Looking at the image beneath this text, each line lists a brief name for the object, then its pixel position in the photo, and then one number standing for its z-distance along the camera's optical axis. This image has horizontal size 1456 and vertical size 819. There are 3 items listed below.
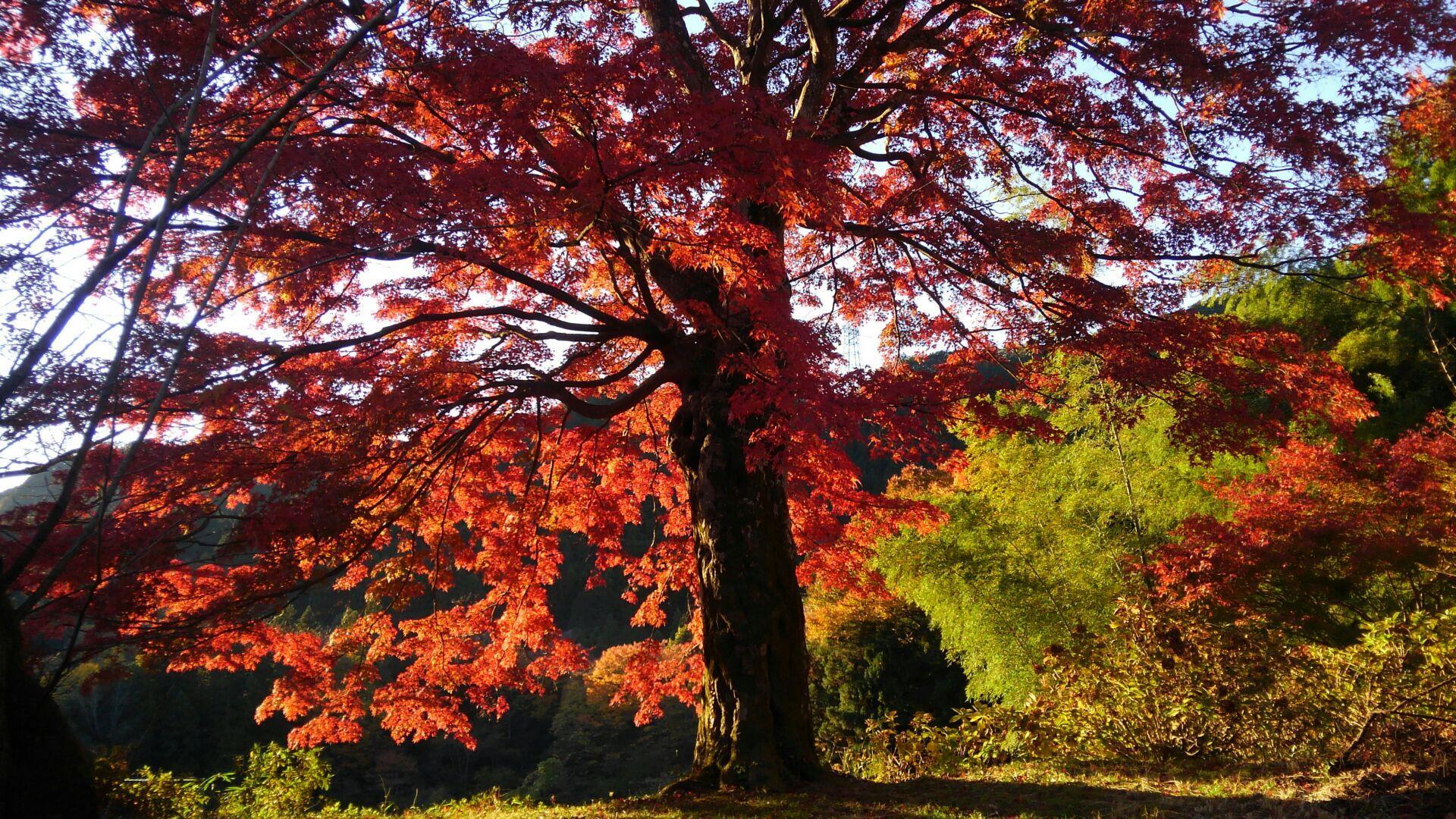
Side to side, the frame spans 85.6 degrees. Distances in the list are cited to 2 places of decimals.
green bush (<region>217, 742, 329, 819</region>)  6.23
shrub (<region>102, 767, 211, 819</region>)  4.20
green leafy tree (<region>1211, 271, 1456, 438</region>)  13.98
